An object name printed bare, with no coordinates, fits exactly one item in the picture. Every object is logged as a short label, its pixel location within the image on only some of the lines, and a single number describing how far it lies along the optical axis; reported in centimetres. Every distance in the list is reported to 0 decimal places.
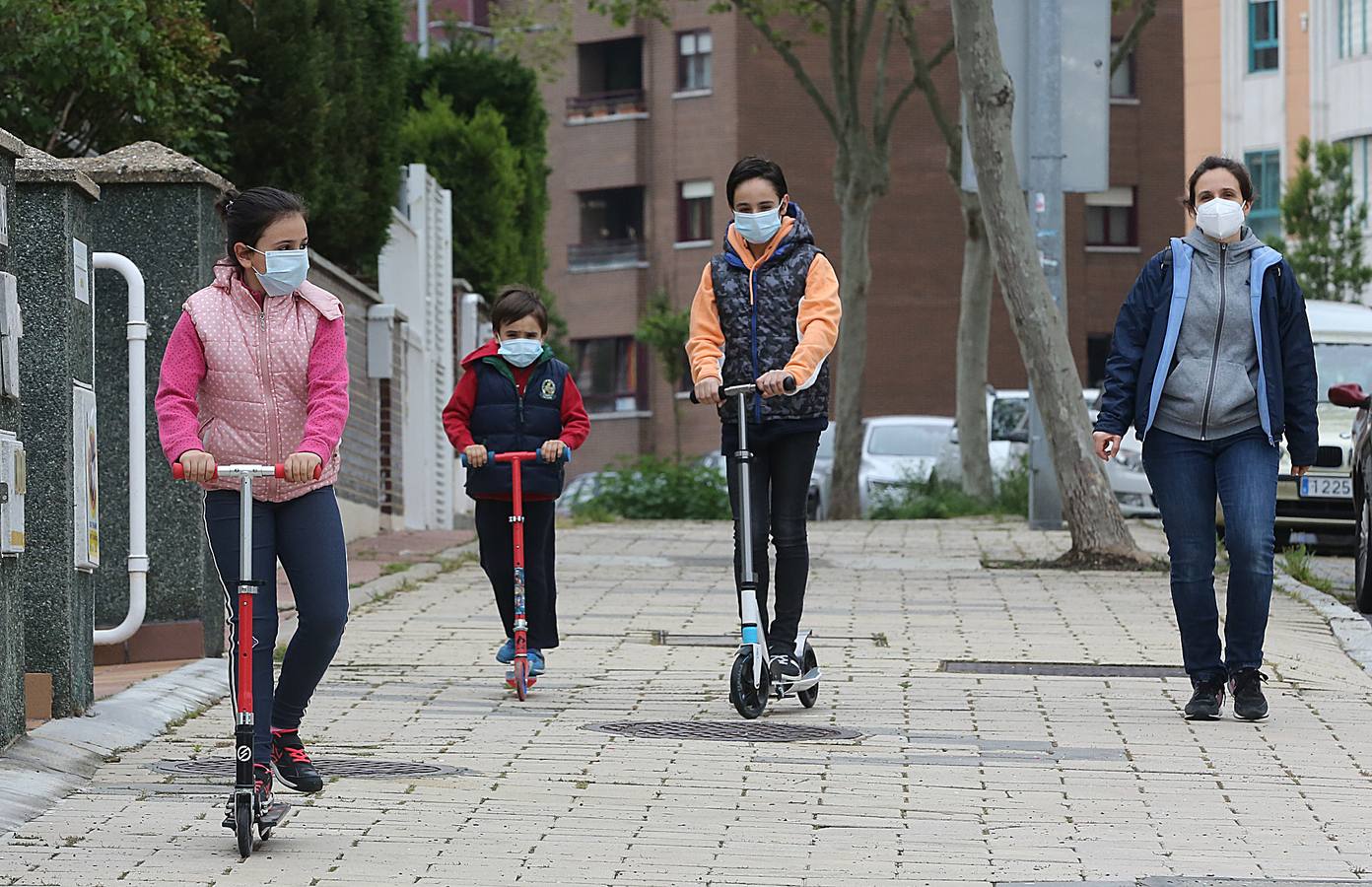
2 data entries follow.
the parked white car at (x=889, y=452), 5328
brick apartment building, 8962
